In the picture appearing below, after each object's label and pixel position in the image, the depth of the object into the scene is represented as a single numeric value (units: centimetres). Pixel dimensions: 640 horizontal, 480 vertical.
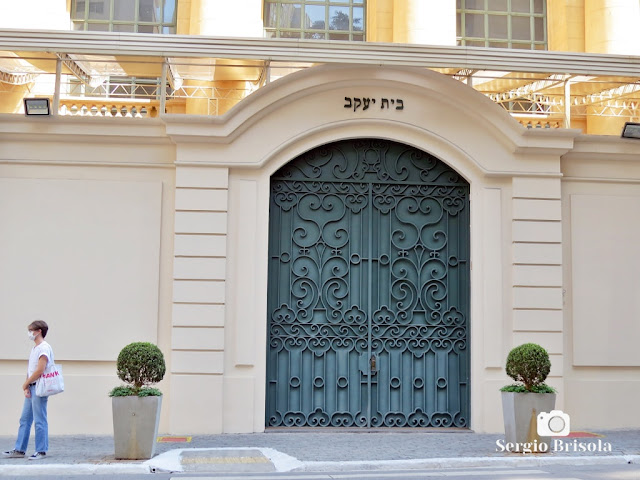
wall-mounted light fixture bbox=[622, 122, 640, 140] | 1429
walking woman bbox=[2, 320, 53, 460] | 1085
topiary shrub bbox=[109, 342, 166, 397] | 1082
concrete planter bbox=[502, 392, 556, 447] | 1123
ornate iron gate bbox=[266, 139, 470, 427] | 1373
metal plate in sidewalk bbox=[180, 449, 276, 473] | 1030
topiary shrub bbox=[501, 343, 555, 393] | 1128
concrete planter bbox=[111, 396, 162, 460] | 1065
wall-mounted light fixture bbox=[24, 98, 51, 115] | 1335
